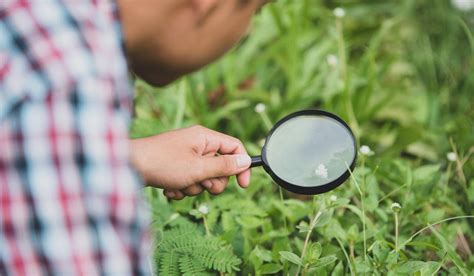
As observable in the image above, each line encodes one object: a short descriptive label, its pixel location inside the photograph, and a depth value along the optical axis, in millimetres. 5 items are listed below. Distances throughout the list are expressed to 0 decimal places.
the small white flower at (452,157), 2352
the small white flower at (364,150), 2158
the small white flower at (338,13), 2754
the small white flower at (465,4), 3211
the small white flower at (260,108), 2496
